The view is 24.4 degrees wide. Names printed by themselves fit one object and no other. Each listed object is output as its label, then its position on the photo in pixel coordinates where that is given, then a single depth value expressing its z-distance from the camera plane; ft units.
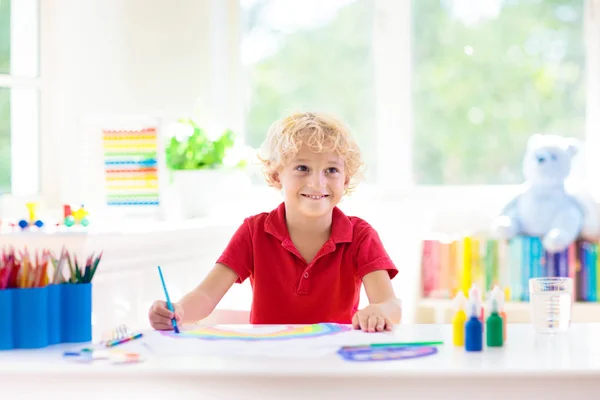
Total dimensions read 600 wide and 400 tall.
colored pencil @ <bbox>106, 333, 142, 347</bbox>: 7.62
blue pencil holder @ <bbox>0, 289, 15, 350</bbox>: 7.47
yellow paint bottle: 7.53
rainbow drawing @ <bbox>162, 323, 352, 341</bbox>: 7.75
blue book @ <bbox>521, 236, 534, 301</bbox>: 13.72
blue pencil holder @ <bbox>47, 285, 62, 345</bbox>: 7.61
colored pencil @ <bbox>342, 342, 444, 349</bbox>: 7.47
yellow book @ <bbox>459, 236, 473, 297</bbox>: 13.87
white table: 6.90
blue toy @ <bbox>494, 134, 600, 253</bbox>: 13.63
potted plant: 13.45
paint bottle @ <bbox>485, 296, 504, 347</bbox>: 7.52
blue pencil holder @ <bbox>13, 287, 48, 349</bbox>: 7.51
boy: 9.24
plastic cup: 7.89
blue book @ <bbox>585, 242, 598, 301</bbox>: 13.59
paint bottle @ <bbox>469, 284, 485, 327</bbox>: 7.65
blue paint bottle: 7.40
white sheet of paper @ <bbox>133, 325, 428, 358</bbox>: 7.34
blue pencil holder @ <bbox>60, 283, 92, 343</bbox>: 7.70
